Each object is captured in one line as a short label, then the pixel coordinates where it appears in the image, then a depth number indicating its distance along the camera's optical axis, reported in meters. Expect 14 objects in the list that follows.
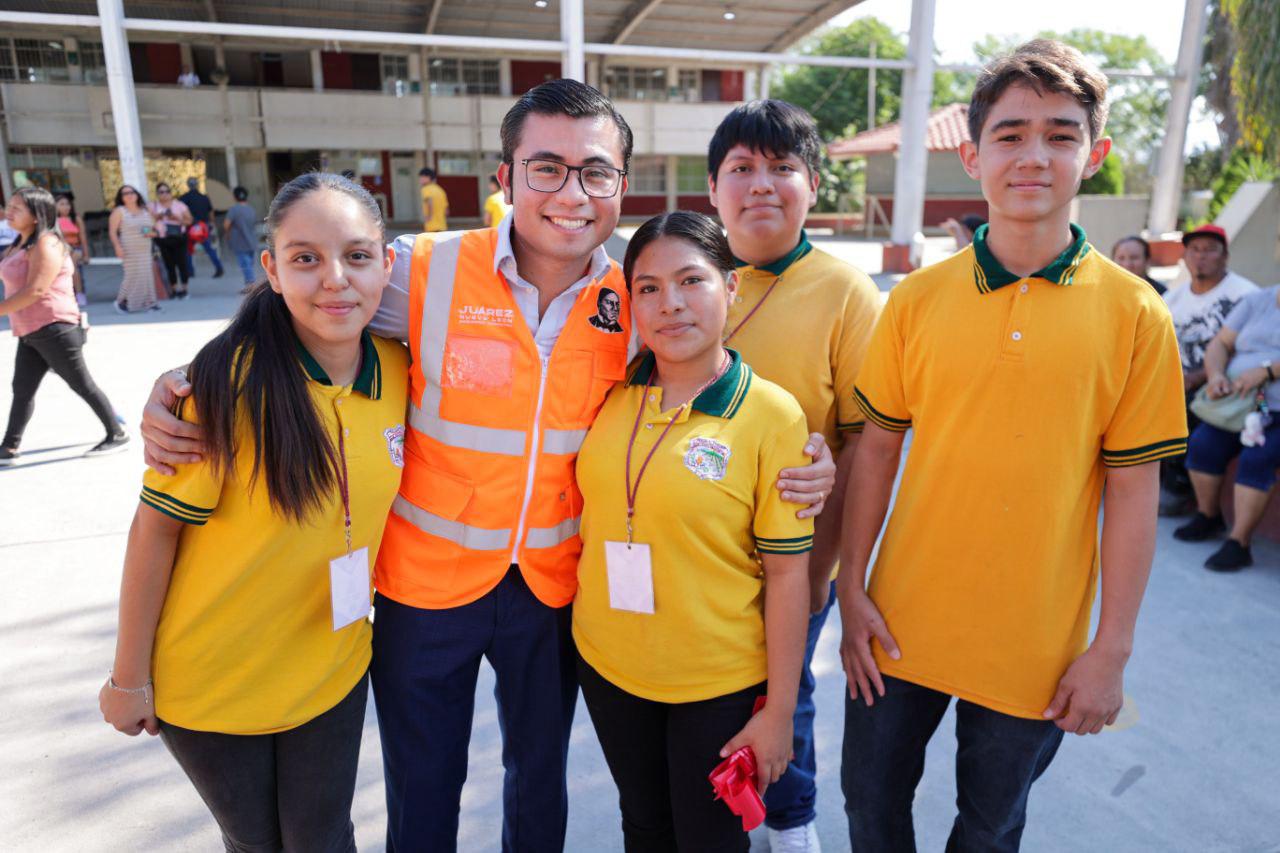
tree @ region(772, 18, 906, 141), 32.88
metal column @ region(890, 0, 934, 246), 12.92
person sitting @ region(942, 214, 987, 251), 7.43
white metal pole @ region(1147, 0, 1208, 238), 14.15
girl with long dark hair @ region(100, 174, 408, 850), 1.50
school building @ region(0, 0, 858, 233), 18.66
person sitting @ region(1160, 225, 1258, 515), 4.61
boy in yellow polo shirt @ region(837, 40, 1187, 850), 1.46
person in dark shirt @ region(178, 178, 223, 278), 13.47
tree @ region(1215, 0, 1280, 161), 8.02
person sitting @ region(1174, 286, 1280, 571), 3.95
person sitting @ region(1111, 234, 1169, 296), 5.09
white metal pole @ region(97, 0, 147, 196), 10.78
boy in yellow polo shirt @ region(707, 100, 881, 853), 1.90
